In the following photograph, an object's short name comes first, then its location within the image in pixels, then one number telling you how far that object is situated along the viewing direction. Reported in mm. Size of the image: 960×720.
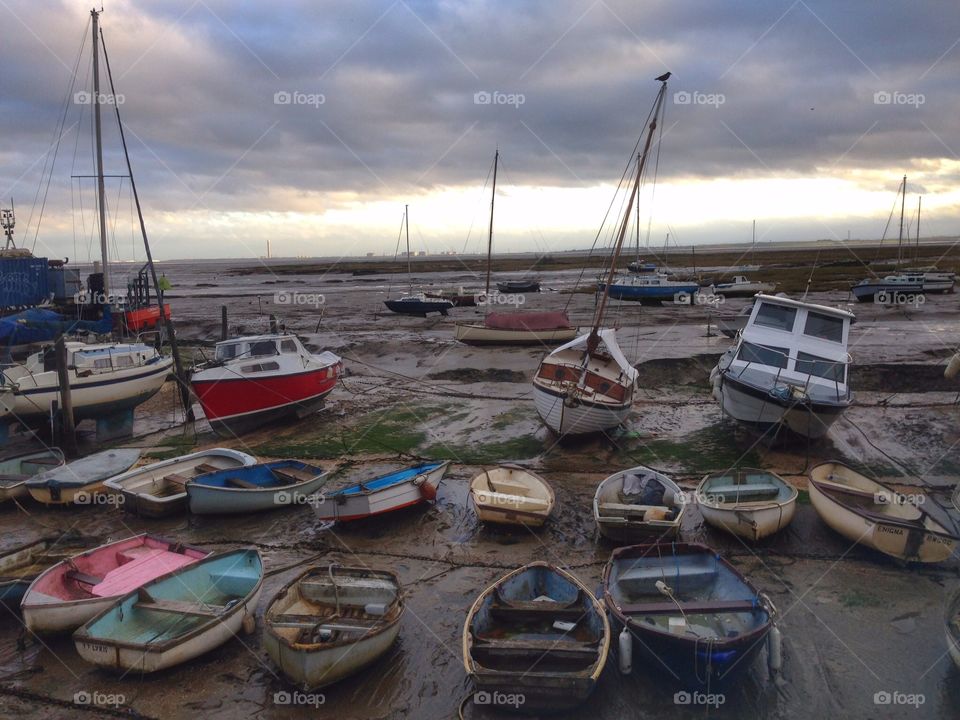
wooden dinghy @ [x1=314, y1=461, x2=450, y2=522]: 12531
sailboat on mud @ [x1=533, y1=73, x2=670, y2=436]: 16562
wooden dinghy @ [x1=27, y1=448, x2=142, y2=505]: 13977
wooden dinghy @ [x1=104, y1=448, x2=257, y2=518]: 13492
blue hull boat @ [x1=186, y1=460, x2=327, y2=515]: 13258
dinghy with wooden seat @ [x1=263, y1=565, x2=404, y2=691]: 8047
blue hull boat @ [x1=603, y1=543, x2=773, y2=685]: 7801
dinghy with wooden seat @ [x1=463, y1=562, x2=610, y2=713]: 7586
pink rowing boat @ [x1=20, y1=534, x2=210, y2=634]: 9148
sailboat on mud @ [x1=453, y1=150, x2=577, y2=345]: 34094
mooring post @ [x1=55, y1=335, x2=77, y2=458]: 18172
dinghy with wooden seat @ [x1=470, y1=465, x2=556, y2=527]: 12258
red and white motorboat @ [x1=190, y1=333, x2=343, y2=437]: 18859
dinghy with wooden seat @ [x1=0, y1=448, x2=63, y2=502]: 14547
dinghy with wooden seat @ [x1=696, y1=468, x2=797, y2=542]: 11438
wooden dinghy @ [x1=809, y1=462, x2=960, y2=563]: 10375
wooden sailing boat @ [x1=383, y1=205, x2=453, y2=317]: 49250
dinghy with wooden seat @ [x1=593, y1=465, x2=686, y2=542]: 11461
